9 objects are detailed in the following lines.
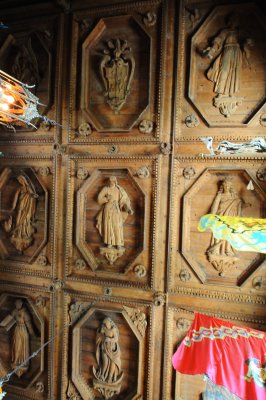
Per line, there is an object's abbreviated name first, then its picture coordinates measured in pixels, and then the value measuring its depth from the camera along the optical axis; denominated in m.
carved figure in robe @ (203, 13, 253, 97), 4.74
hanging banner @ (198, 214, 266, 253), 3.52
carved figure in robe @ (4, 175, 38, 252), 5.86
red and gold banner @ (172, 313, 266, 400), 3.86
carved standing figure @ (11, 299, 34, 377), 5.93
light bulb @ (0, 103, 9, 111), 4.02
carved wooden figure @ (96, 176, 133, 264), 5.39
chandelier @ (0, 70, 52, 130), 3.75
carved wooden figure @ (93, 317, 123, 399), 5.45
